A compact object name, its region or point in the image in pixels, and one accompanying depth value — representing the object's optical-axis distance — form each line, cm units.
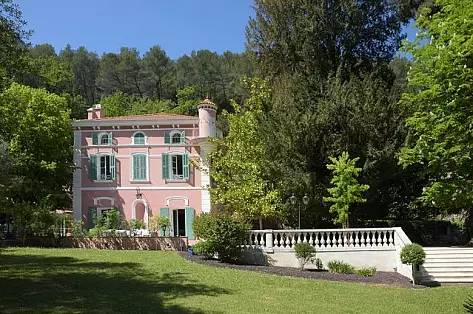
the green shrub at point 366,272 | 1658
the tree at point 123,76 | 5847
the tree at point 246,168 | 2197
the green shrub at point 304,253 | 1769
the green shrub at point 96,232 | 2338
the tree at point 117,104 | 4941
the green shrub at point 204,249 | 1797
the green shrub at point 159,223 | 2516
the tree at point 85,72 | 5822
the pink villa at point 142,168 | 2666
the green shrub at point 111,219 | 2420
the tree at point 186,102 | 4888
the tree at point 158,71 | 5697
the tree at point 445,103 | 1480
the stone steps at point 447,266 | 1608
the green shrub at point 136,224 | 2517
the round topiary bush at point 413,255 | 1538
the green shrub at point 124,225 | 2531
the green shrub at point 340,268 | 1714
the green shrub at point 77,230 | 2390
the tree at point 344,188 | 1873
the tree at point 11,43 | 1034
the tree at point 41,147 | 2603
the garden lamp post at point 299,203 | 2071
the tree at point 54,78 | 4503
